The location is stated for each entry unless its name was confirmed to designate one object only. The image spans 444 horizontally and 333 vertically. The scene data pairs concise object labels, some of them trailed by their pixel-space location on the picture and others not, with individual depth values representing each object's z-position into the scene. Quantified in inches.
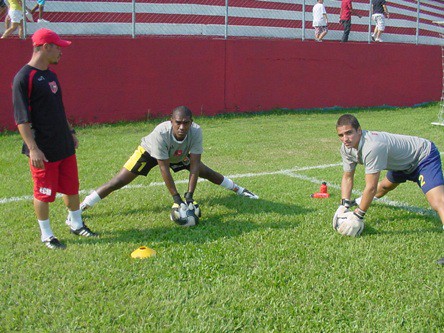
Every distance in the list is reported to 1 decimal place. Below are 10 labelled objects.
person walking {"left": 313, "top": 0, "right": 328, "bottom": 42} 709.9
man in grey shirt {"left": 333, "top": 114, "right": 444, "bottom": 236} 203.8
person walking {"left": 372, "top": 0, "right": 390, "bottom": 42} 764.0
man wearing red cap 183.2
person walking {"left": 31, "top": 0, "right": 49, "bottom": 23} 546.3
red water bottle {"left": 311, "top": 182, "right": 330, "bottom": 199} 268.0
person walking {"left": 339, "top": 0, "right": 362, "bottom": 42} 725.3
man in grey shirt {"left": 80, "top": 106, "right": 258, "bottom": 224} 222.2
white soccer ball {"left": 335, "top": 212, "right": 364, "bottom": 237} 206.1
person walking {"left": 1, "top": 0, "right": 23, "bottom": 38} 485.4
